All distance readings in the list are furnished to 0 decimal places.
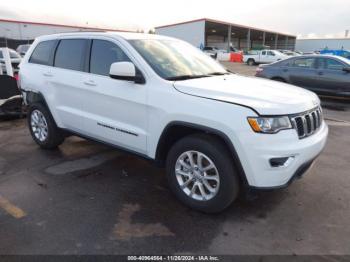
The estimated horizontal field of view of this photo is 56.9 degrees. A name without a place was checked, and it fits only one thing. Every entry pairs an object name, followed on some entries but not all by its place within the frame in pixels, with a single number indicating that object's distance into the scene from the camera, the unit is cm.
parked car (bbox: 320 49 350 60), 3050
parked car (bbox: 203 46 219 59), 4347
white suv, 294
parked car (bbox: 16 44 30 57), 2047
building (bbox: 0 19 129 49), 3909
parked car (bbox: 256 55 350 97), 956
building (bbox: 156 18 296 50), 4888
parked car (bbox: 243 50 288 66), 3250
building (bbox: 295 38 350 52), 5762
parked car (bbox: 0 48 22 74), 1521
